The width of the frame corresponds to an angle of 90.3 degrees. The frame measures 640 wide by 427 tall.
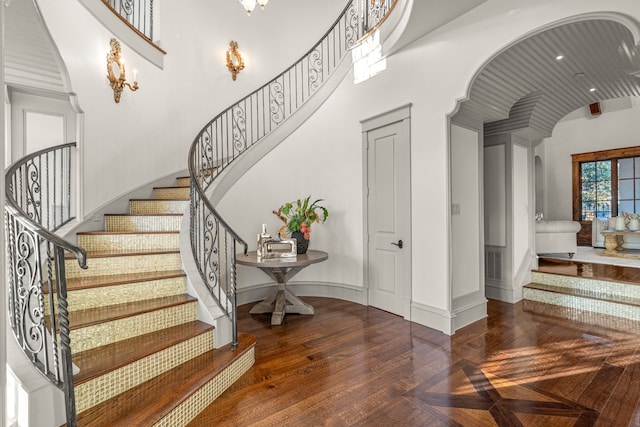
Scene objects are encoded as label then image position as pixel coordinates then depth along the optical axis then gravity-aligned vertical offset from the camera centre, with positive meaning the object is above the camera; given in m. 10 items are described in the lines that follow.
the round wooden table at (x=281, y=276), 3.36 -0.71
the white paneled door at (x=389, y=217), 3.73 -0.02
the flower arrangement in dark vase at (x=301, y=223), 3.95 -0.09
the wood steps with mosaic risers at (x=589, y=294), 3.56 -1.01
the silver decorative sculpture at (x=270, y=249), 3.55 -0.38
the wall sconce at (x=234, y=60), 5.70 +2.84
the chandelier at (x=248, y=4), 3.32 +2.23
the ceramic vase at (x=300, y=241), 3.95 -0.31
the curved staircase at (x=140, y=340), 1.82 -0.87
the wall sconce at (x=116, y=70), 4.00 +1.88
